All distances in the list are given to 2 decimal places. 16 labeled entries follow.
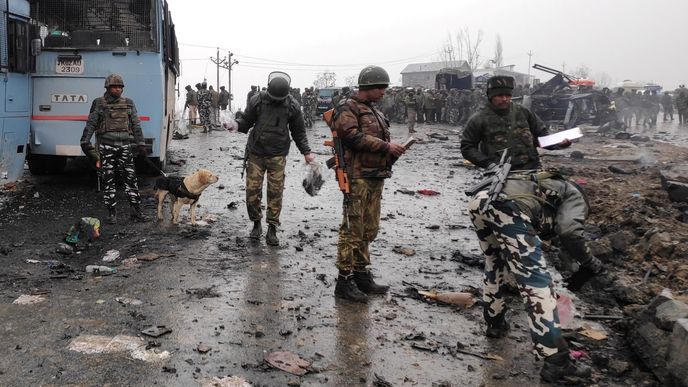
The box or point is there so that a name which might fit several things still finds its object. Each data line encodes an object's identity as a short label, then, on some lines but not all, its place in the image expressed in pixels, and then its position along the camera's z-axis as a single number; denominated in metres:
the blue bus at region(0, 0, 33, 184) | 7.17
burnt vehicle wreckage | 21.27
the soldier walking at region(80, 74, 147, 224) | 6.59
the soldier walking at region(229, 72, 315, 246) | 5.91
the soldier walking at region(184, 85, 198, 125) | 21.67
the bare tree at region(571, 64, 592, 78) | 88.22
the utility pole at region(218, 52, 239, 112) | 46.65
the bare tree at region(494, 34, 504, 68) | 79.38
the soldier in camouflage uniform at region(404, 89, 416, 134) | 21.11
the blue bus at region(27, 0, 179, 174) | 7.97
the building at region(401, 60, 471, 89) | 74.69
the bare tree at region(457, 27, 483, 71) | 77.19
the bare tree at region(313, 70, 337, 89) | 69.24
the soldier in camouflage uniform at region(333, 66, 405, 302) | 4.24
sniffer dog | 6.55
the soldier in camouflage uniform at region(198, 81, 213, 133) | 20.54
